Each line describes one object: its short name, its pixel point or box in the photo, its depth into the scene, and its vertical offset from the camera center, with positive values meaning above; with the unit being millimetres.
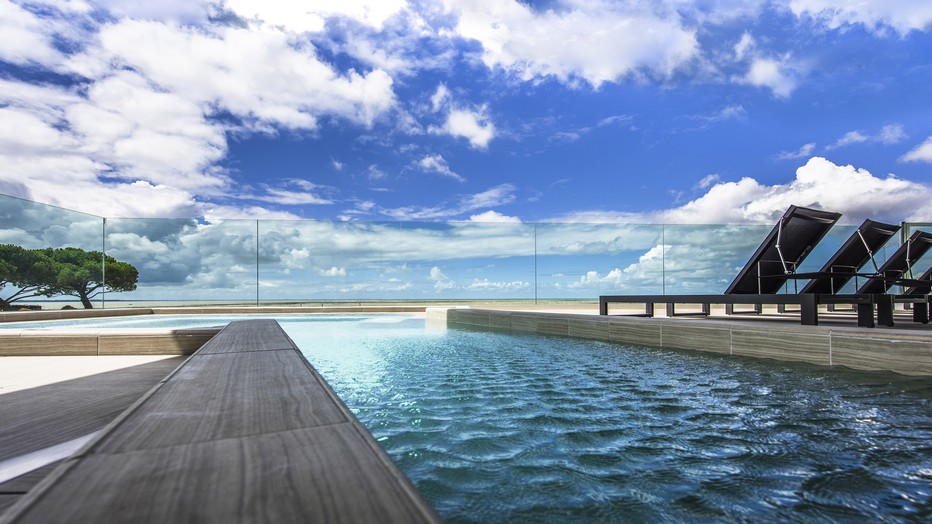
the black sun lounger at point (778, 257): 4633 +219
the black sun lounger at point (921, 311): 4699 -378
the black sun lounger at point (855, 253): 5105 +271
